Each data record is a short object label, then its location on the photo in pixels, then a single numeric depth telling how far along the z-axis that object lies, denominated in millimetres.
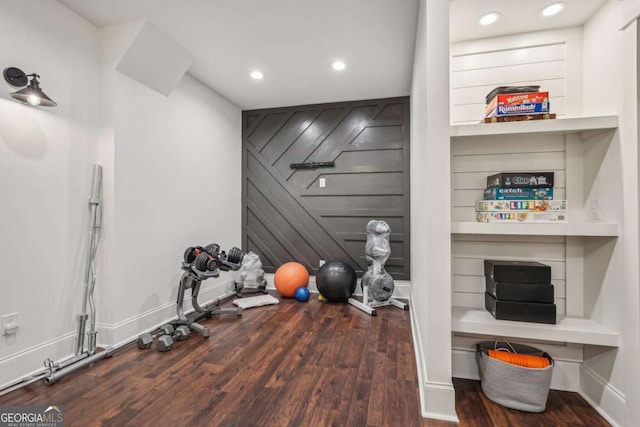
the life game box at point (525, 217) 1743
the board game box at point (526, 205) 1751
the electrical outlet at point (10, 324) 1954
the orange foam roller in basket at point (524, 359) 1708
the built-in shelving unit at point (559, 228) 1613
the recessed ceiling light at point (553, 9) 1700
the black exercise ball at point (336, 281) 3727
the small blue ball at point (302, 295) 3871
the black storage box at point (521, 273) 1755
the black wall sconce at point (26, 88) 1904
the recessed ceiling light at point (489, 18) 1798
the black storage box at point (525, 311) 1723
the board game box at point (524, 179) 1767
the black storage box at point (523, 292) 1741
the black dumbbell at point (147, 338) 2508
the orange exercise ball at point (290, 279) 3980
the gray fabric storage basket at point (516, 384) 1661
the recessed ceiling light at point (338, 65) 3229
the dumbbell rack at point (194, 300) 2832
